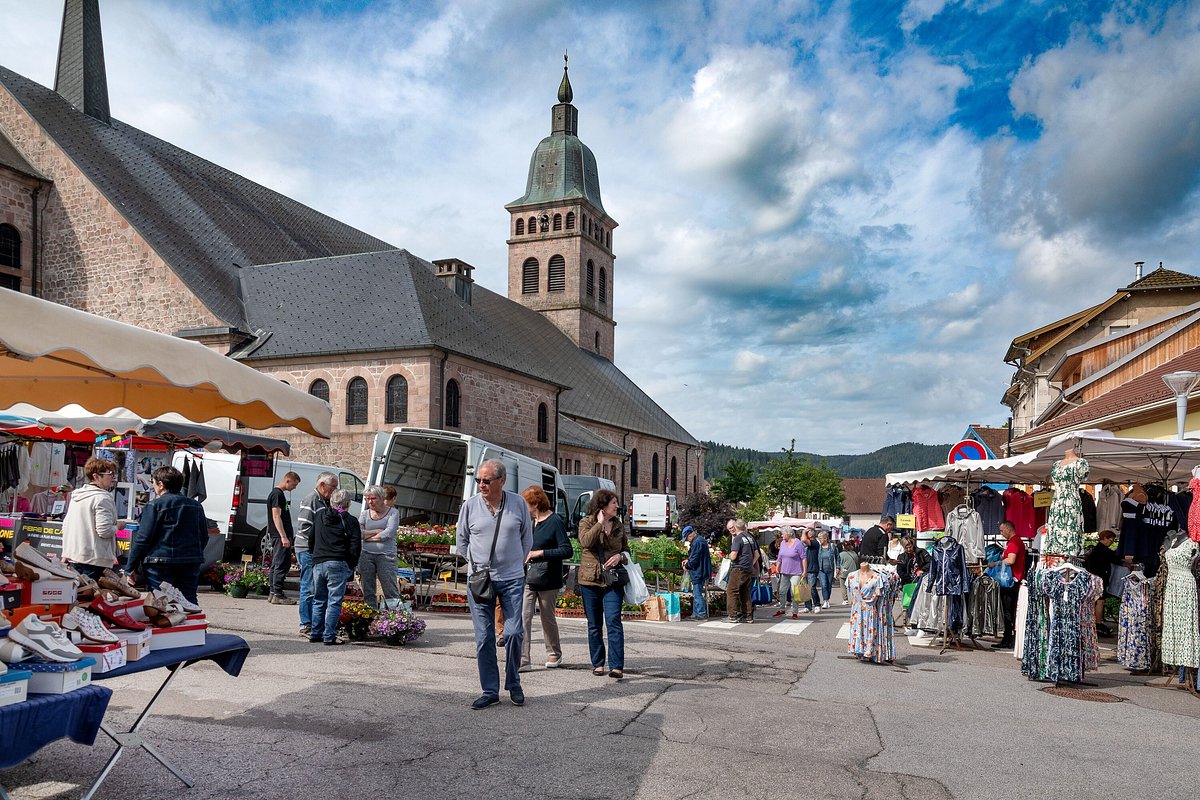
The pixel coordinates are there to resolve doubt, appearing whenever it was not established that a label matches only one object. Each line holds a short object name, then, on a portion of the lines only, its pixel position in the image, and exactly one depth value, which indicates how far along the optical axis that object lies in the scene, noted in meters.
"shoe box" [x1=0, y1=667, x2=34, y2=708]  3.74
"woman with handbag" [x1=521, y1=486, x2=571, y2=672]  8.82
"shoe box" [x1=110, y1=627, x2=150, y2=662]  4.68
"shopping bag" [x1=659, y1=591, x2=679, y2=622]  15.16
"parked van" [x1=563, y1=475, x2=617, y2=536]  38.25
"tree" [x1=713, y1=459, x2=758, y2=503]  66.56
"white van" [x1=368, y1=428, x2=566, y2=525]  17.94
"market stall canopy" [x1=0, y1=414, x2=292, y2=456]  12.10
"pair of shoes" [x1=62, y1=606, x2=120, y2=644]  4.44
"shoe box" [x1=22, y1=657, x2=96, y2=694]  3.96
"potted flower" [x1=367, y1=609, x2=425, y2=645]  9.76
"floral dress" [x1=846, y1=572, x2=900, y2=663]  10.45
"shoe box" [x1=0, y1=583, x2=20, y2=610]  4.38
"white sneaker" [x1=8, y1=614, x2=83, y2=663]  3.98
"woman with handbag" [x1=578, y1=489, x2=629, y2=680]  8.58
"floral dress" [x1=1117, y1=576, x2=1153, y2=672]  9.75
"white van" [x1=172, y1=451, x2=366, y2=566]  17.64
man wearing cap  15.54
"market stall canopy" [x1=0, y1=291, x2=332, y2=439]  4.39
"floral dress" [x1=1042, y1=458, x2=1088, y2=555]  9.35
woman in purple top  16.61
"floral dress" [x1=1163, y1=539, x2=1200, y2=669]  8.67
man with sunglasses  7.16
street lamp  11.78
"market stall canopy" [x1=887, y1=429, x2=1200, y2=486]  10.06
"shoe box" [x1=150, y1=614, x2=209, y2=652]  4.97
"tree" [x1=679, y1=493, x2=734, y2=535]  28.91
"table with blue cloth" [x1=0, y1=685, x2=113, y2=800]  3.71
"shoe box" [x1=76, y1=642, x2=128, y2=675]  4.38
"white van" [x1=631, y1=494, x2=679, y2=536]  48.59
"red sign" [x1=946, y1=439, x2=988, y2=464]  13.27
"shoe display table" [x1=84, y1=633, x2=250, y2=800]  4.58
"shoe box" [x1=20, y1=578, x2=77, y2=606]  4.54
